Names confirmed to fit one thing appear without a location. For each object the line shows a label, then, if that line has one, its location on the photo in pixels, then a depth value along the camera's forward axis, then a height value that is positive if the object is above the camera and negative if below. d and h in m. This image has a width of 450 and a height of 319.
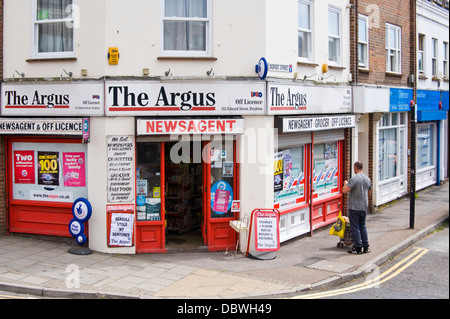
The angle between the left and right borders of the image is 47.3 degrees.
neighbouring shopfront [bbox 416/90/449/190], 20.56 +0.65
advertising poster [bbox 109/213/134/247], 10.75 -1.62
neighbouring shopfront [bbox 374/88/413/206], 17.17 +0.10
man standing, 11.20 -1.18
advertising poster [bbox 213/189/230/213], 11.18 -1.06
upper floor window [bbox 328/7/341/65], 13.91 +3.17
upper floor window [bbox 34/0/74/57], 11.22 +2.76
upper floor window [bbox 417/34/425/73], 20.67 +3.96
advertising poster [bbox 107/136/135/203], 10.69 -0.32
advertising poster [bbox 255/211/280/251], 10.77 -1.64
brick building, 15.34 +2.10
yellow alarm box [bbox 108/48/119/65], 10.55 +1.99
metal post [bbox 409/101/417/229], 13.74 -0.87
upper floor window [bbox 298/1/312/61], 12.49 +2.97
